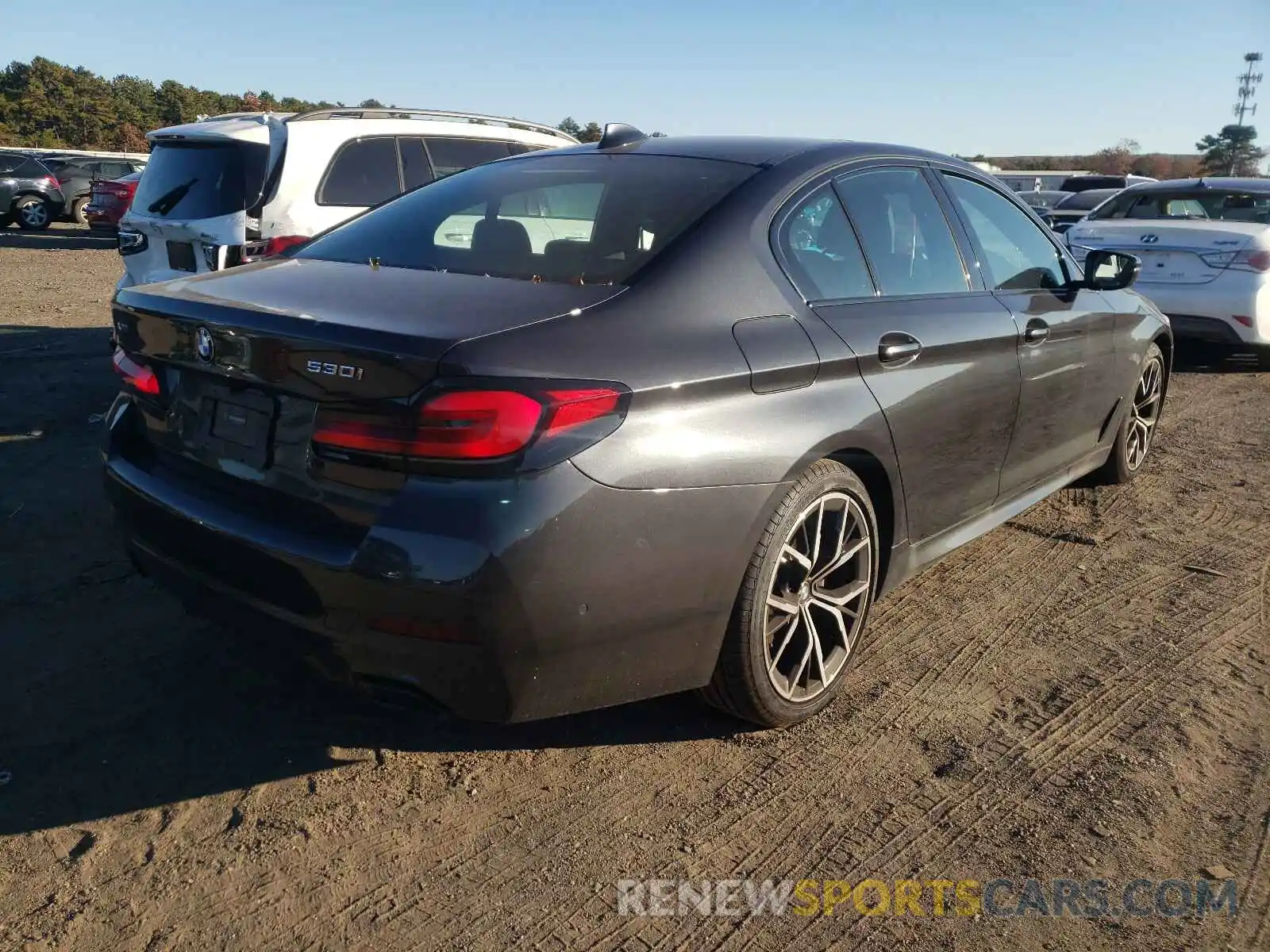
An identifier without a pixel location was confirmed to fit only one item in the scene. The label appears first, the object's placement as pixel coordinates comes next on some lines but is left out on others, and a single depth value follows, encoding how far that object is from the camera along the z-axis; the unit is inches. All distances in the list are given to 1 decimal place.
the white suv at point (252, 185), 233.6
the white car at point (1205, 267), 318.7
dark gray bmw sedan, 89.0
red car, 667.4
